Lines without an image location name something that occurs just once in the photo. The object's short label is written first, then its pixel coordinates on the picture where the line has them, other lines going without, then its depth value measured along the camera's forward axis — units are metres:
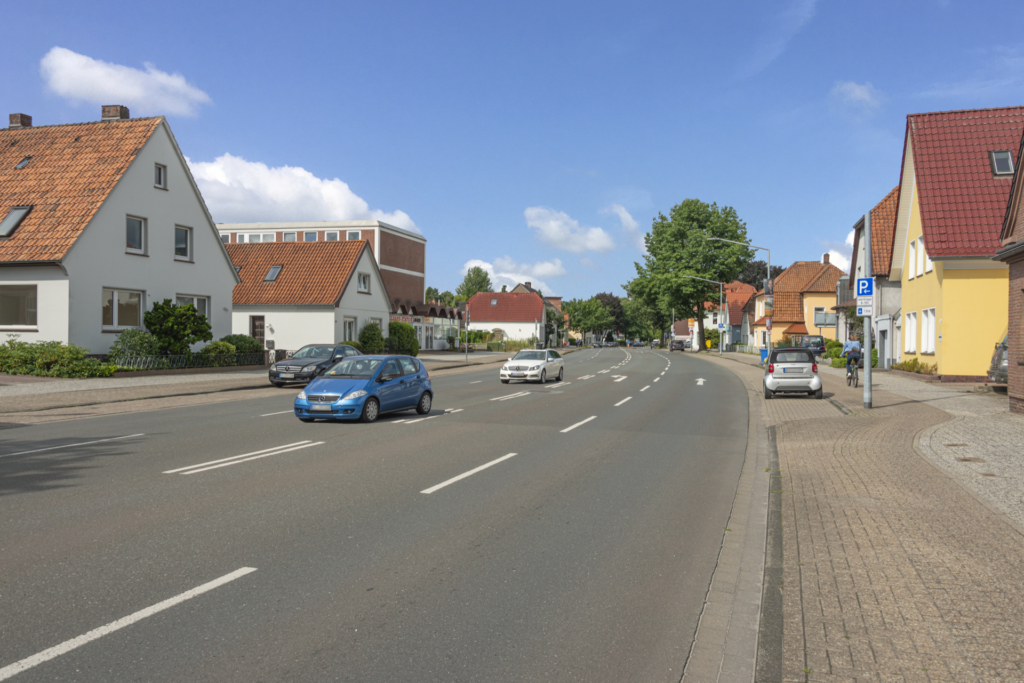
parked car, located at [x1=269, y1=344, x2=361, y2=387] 24.14
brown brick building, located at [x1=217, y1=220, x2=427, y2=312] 62.00
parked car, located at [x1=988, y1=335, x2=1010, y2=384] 20.11
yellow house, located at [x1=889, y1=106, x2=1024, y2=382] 26.09
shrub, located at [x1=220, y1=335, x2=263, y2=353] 32.12
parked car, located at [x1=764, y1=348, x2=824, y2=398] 21.78
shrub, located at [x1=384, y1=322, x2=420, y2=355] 46.69
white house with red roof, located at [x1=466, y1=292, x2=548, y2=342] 90.69
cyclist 25.38
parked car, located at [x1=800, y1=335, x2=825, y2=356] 51.85
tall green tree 69.25
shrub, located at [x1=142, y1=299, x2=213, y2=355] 27.36
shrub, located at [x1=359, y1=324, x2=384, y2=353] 43.06
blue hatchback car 14.23
